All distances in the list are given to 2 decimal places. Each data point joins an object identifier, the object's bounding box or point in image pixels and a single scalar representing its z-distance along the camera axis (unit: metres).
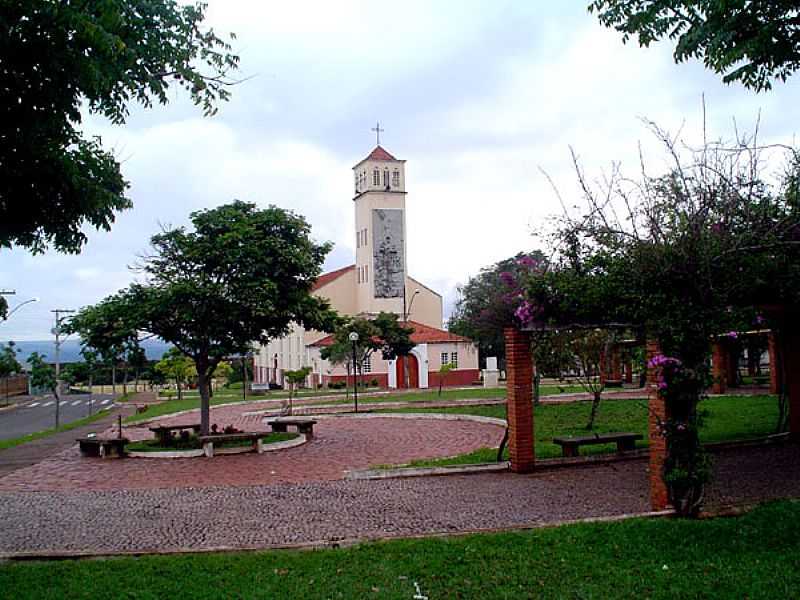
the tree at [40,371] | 52.62
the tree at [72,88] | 5.49
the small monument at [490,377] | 44.62
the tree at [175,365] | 39.56
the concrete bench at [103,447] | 16.48
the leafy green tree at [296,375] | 33.30
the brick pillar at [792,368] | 14.13
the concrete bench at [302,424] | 19.02
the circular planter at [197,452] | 16.23
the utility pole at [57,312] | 29.37
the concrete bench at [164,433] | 17.67
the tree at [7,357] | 54.06
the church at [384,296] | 51.12
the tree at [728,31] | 7.57
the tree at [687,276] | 8.09
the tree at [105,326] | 16.19
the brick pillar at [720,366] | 27.50
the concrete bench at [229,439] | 16.17
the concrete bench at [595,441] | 12.70
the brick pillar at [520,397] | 11.62
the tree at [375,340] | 39.09
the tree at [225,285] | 16.14
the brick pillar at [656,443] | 8.53
